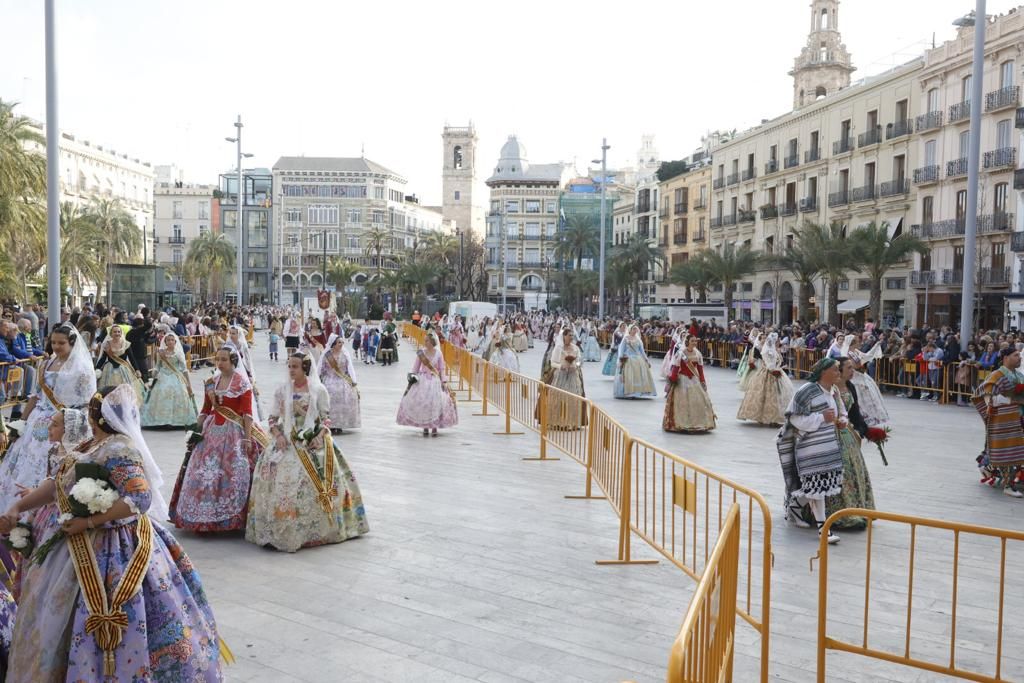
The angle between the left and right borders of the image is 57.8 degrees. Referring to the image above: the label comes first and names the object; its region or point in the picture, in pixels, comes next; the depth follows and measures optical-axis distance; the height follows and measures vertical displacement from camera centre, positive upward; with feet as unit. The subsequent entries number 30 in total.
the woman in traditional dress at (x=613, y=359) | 83.71 -4.41
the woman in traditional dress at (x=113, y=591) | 13.33 -4.27
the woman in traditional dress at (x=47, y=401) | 24.58 -2.82
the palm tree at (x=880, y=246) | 113.50 +8.53
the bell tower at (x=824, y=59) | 209.77 +58.20
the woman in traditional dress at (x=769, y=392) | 51.19 -4.41
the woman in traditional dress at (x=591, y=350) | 114.42 -4.88
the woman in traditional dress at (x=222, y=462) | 25.71 -4.42
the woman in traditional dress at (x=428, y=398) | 45.44 -4.50
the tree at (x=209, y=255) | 248.73 +13.08
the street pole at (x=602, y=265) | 144.56 +6.88
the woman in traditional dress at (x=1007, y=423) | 33.17 -3.79
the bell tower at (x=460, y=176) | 395.55 +56.43
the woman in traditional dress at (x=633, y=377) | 67.10 -4.77
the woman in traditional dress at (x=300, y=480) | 24.61 -4.70
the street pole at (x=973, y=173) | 62.85 +10.08
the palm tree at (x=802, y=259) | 121.90 +7.61
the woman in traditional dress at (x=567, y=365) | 49.03 -2.95
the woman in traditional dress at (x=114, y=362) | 39.50 -2.65
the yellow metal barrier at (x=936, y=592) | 15.11 -6.36
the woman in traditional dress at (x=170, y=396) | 46.44 -4.70
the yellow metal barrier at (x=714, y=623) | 10.59 -4.04
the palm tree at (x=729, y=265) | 150.61 +7.86
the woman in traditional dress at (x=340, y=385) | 46.01 -3.95
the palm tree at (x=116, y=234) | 180.20 +13.62
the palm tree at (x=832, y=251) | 117.19 +8.21
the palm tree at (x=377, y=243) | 308.60 +22.08
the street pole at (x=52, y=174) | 50.24 +6.89
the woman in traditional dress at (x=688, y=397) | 48.21 -4.40
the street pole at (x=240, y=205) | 136.15 +14.43
